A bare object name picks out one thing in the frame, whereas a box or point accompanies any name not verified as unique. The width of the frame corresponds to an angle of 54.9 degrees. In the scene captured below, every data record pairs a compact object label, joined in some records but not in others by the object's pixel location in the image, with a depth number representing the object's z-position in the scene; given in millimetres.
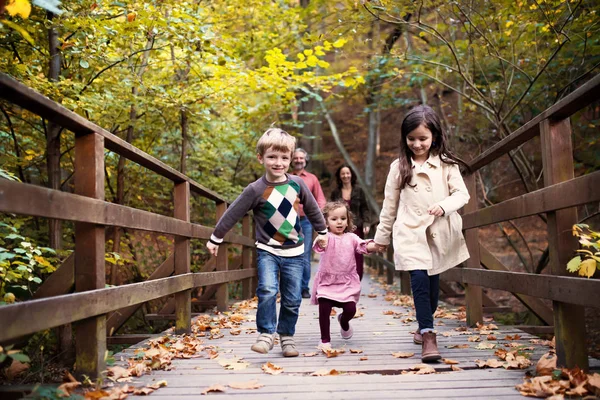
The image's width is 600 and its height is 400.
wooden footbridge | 2535
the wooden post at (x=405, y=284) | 8820
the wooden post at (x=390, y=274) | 11591
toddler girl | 4609
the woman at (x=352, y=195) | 8008
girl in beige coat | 4008
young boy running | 4160
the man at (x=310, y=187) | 8009
